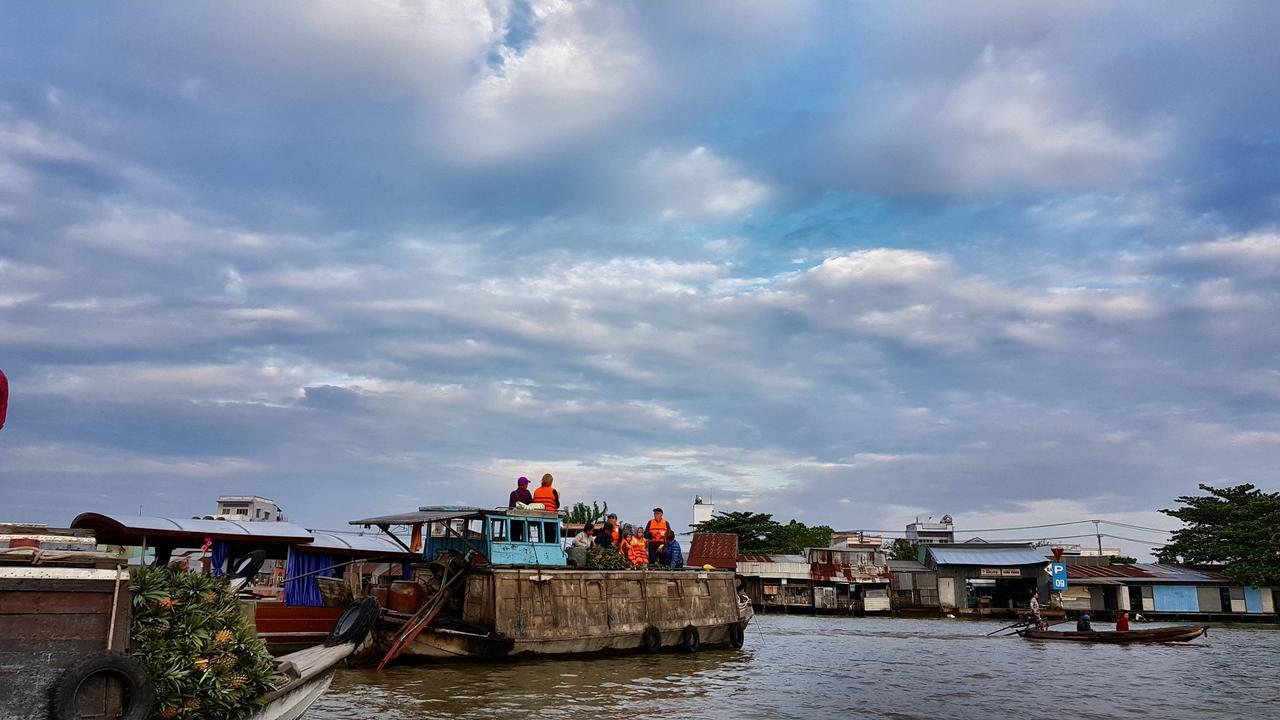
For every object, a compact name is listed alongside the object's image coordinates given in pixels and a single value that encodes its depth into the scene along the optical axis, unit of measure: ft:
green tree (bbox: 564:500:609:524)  173.58
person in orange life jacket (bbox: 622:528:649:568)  80.33
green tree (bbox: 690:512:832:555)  213.46
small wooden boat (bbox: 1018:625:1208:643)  92.43
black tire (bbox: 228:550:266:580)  35.06
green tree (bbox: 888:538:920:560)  207.21
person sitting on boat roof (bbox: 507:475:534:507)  74.49
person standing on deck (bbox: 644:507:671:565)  85.81
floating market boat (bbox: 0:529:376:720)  23.75
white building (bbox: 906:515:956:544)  242.78
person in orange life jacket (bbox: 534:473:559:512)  74.84
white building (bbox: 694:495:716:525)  231.50
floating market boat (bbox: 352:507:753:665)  64.95
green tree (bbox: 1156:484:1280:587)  147.02
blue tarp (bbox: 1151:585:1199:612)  152.66
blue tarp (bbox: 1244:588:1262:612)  149.07
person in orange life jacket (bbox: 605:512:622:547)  80.89
